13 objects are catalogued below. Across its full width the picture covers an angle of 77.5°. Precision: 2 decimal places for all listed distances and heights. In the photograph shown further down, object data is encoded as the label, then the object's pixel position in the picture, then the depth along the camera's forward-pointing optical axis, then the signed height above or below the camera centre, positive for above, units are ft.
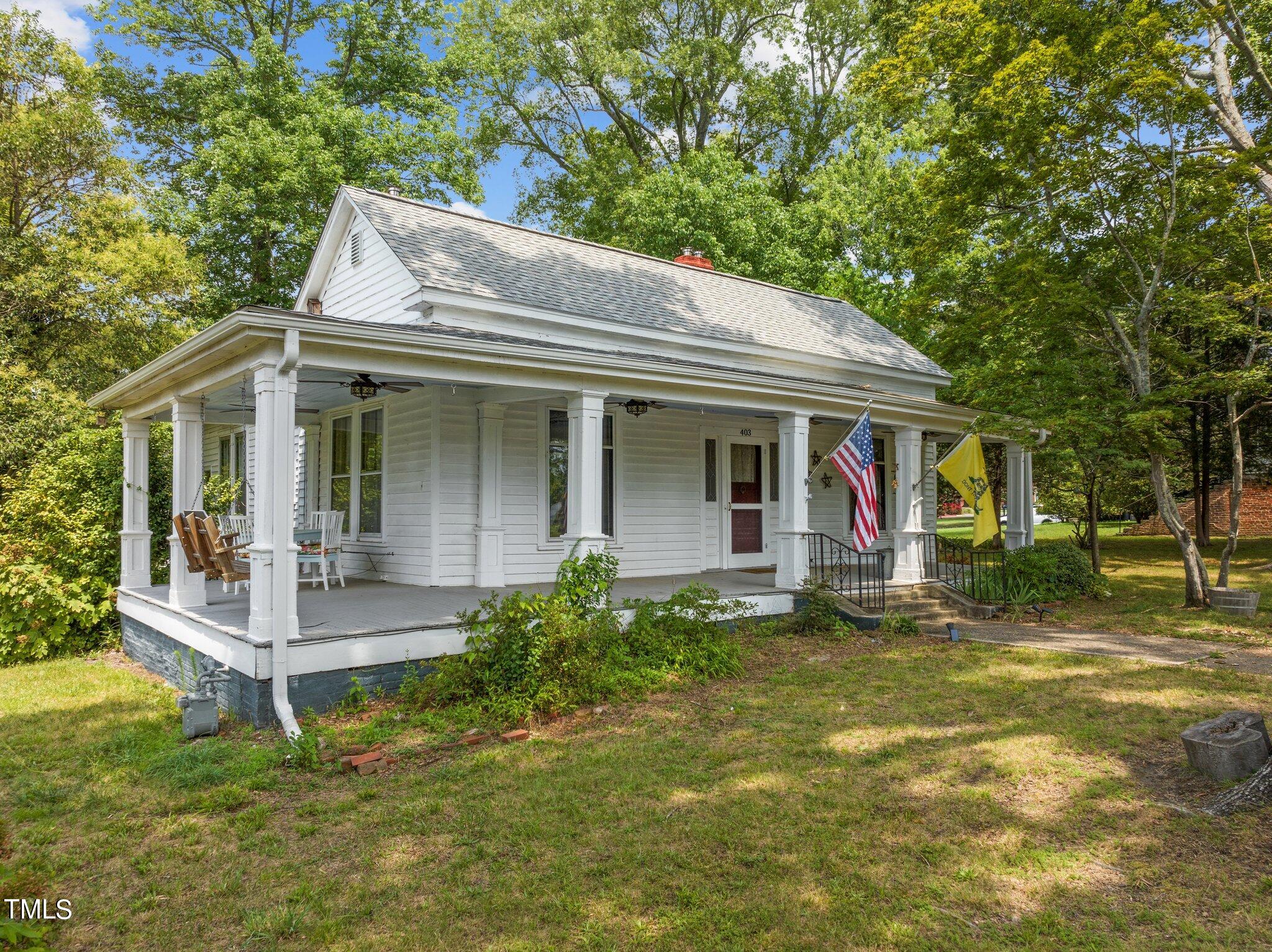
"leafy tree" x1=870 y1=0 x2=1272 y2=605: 37.45 +17.07
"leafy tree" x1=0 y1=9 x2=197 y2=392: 60.64 +20.27
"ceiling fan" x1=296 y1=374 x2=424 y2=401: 29.96 +4.39
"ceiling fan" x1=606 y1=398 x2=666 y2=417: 36.99 +4.43
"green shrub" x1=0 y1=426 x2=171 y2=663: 32.89 -1.96
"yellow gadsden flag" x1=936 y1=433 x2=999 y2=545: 40.16 +1.11
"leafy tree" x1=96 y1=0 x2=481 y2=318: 66.90 +35.48
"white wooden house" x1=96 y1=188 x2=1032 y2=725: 22.71 +3.06
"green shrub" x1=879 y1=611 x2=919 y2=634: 33.58 -5.29
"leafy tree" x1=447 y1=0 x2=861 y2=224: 99.30 +53.93
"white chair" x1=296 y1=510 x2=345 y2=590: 32.96 -1.97
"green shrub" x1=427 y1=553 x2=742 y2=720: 22.43 -4.77
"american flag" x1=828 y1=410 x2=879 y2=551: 33.12 +1.07
